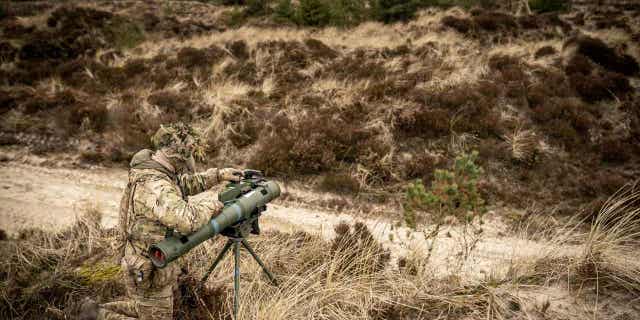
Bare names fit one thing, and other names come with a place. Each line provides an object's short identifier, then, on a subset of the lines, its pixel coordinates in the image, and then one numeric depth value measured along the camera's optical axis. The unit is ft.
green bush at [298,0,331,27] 50.06
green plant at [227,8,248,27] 59.52
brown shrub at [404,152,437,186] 23.15
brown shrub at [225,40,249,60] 42.06
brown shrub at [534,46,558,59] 33.68
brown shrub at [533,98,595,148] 24.56
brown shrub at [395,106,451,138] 25.75
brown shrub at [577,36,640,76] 30.36
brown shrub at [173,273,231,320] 10.50
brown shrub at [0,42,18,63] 43.39
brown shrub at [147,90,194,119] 31.53
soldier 8.59
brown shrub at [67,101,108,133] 29.76
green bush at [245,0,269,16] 59.21
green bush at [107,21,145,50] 49.70
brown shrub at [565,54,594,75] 30.32
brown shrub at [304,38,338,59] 39.06
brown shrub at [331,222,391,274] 13.03
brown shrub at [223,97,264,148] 27.58
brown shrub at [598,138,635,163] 23.02
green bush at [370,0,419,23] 48.58
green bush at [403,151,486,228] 11.93
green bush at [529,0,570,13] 47.06
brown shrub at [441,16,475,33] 41.78
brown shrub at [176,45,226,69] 40.57
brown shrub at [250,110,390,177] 24.41
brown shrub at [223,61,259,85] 36.78
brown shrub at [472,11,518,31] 41.75
